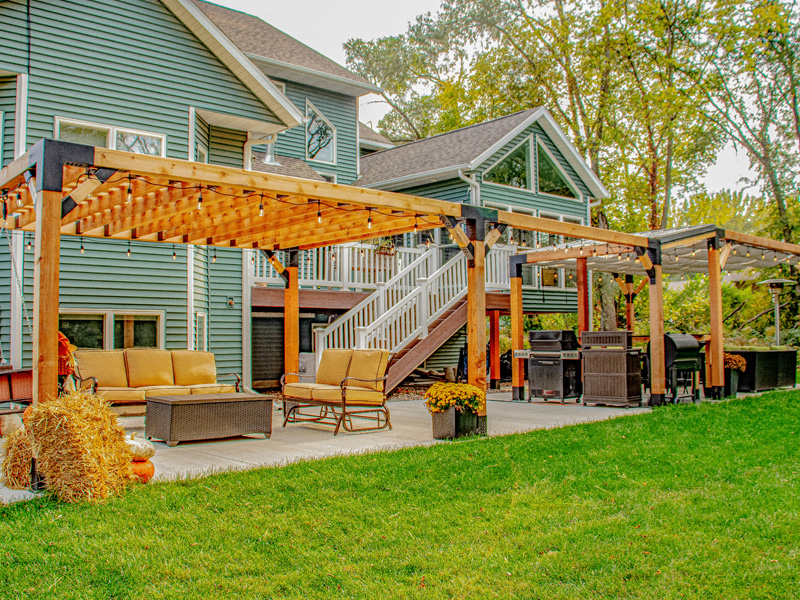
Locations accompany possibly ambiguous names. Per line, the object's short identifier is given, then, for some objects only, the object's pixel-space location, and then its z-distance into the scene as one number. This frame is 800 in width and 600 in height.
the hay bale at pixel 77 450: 4.96
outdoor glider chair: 8.46
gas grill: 11.99
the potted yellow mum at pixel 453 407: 7.70
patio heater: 17.03
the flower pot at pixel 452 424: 7.73
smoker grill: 11.20
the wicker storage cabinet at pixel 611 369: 11.01
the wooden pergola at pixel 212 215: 5.40
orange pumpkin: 5.45
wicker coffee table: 7.22
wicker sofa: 8.31
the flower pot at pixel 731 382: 12.25
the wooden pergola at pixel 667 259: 11.26
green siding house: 9.96
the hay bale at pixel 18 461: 5.36
